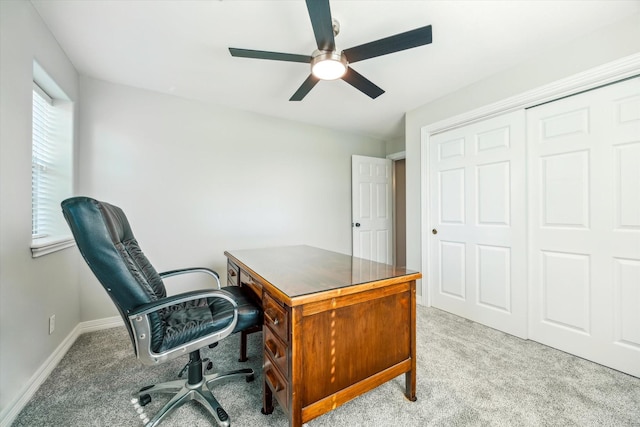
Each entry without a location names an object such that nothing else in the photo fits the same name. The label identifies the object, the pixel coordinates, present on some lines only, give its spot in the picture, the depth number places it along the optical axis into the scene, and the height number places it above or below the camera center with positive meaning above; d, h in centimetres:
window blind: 192 +41
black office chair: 104 -52
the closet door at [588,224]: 171 -7
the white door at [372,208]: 388 +10
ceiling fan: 130 +99
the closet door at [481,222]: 224 -8
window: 192 +45
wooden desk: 111 -57
